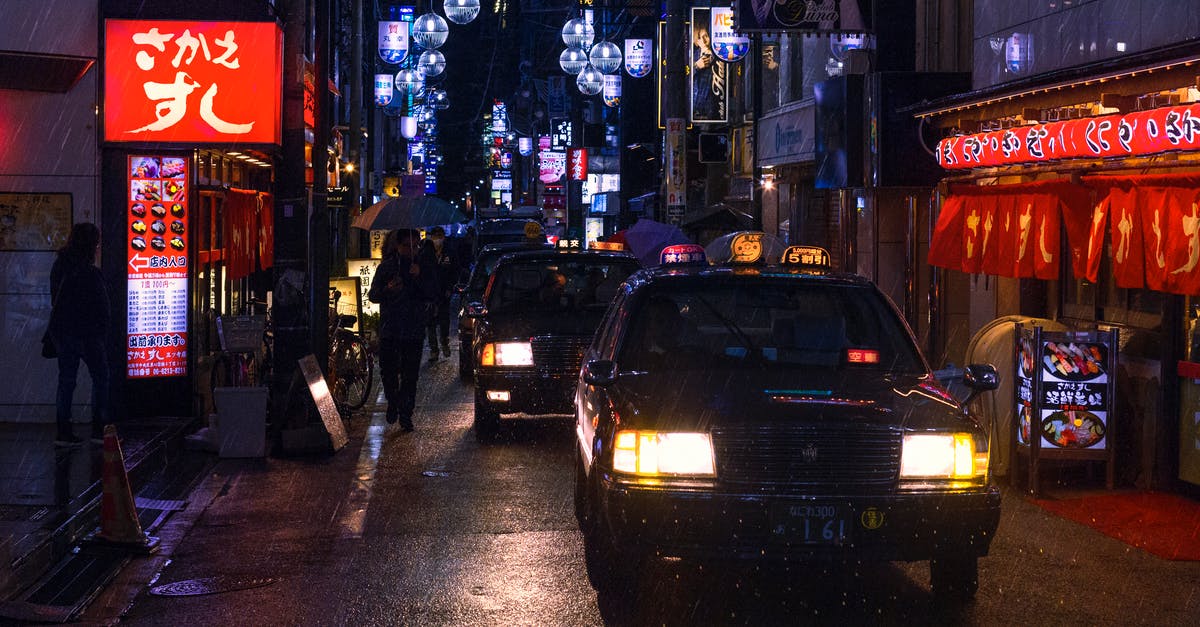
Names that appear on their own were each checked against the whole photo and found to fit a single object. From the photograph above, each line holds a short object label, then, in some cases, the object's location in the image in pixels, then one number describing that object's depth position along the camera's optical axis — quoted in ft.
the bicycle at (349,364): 50.24
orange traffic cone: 27.81
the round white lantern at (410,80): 135.33
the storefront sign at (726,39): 92.12
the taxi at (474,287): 60.59
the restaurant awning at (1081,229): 32.14
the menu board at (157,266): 44.86
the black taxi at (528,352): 42.78
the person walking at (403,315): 46.70
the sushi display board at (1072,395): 34.53
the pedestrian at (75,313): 38.81
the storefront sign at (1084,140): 29.91
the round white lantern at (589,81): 126.82
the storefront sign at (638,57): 124.36
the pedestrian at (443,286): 74.13
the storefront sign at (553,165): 217.77
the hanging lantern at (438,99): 204.21
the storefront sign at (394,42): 117.50
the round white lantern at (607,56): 111.24
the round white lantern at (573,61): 117.08
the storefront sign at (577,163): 198.21
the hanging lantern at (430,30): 104.99
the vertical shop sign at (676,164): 88.63
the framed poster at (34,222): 43.91
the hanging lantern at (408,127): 169.78
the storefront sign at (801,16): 60.44
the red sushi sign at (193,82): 43.96
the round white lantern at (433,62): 119.65
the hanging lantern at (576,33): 112.88
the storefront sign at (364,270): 75.00
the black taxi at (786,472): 20.92
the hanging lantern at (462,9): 92.38
